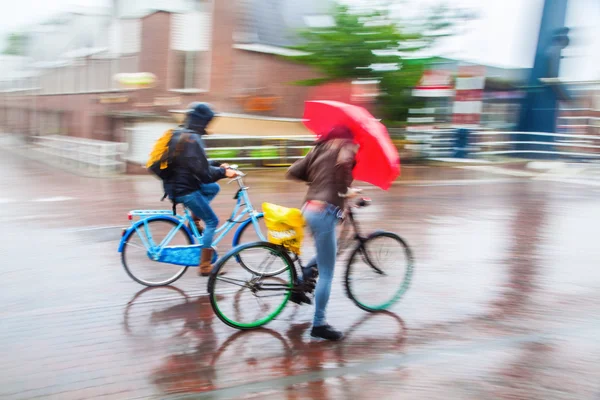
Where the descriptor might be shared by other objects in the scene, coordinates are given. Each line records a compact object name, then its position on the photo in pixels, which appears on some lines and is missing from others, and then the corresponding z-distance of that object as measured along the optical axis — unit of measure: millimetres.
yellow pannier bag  4938
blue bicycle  6121
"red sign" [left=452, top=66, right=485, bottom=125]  22891
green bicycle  5039
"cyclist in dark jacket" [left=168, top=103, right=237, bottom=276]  5816
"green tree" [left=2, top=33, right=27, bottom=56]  46038
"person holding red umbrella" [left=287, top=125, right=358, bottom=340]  4652
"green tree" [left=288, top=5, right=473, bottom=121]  18125
